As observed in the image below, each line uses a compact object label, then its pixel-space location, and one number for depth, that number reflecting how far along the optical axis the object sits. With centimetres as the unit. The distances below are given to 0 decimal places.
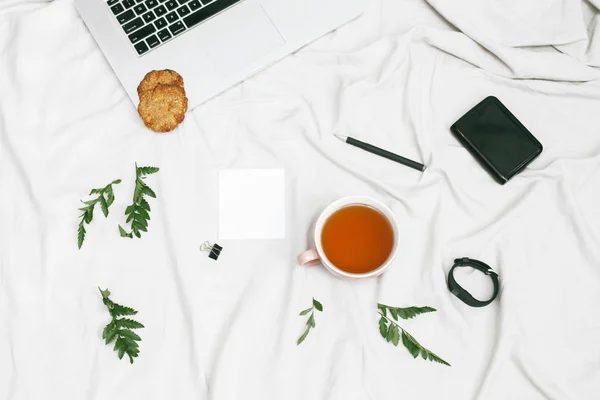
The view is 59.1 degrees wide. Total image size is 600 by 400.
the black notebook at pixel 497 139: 74
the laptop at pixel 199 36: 75
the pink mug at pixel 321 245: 66
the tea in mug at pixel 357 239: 68
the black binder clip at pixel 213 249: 72
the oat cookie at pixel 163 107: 72
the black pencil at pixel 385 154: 75
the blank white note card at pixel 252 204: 74
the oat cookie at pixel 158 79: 73
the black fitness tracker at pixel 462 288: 70
